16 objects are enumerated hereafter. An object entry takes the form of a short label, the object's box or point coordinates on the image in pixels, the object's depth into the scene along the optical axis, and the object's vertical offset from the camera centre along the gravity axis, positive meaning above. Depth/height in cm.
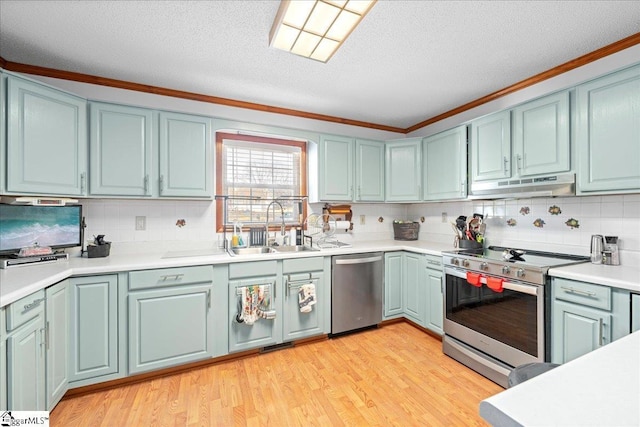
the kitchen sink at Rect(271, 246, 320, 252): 292 -37
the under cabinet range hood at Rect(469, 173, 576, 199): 201 +20
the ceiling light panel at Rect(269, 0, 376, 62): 152 +113
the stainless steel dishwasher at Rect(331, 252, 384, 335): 281 -80
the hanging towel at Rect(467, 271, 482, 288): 224 -53
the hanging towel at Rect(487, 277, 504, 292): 209 -53
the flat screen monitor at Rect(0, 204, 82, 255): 196 -10
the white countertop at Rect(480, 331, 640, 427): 52 -38
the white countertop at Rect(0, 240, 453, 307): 153 -37
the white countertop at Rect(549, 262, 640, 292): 156 -37
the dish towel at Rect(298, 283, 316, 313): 263 -79
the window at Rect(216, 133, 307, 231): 302 +41
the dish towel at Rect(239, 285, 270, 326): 238 -76
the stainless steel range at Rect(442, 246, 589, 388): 191 -72
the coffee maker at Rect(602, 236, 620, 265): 198 -28
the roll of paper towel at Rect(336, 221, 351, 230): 330 -14
